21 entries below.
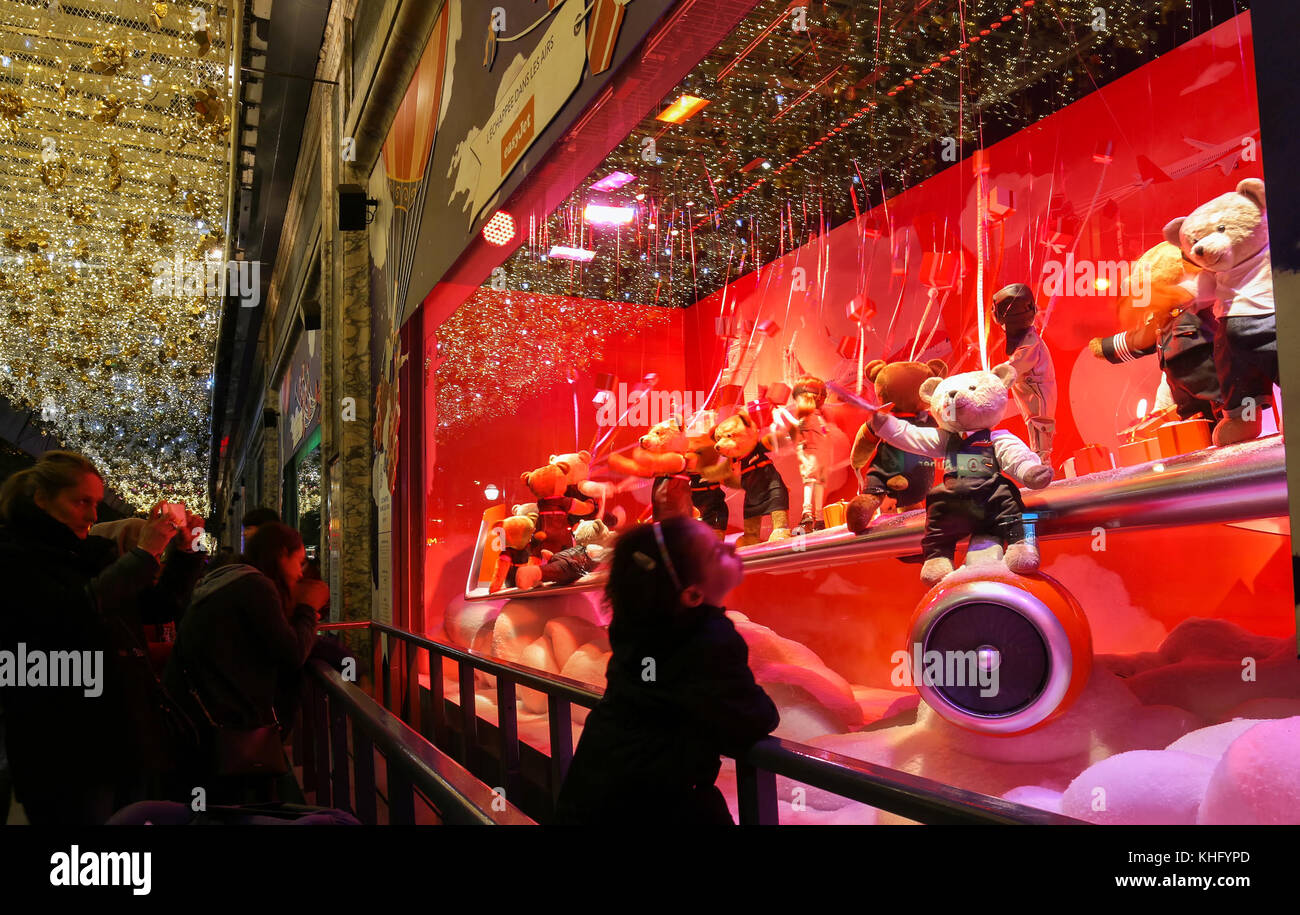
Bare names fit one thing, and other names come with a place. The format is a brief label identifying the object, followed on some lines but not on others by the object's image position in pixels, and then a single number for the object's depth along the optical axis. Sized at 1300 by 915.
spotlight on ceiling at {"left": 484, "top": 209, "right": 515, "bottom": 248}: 3.95
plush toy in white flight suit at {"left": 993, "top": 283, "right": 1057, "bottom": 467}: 2.82
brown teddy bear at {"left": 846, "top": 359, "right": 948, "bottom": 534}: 3.01
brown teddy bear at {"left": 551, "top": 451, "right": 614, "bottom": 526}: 5.48
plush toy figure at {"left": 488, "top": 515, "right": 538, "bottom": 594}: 5.49
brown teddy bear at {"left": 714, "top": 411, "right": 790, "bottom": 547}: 4.25
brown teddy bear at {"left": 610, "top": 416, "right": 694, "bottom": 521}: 4.47
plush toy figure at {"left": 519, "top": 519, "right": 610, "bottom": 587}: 4.93
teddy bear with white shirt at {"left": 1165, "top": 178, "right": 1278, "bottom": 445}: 1.85
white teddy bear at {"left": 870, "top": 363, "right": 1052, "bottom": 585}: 2.32
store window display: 2.17
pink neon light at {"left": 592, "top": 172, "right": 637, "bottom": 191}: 5.39
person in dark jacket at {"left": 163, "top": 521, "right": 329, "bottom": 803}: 2.66
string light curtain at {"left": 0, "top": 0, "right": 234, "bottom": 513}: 7.09
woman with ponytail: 2.26
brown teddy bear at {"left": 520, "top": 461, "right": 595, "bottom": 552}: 5.43
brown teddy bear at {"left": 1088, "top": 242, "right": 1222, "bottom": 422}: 2.31
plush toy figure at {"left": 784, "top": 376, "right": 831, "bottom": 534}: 4.14
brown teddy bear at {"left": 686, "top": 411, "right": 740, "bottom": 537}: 4.37
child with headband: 1.38
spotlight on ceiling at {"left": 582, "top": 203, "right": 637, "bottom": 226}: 5.81
